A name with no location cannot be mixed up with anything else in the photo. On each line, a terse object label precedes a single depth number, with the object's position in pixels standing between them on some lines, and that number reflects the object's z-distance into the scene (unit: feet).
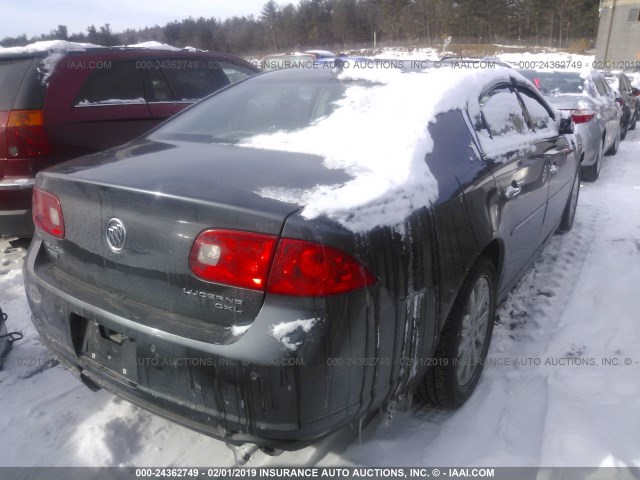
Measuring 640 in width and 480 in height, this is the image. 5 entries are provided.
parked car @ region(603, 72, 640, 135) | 36.27
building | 132.46
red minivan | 12.98
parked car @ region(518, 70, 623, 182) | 21.68
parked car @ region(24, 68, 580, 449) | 5.26
